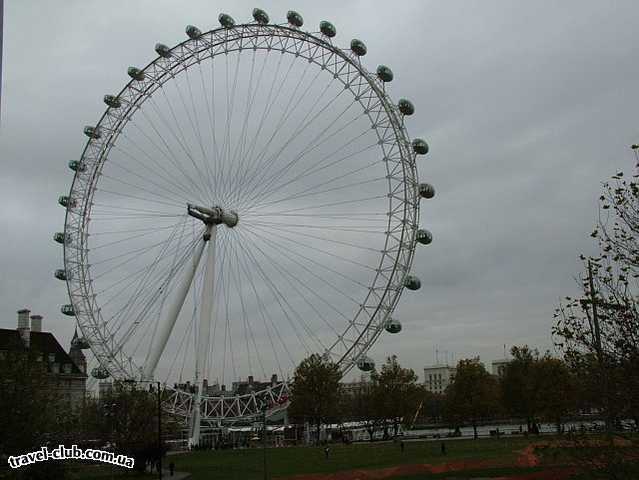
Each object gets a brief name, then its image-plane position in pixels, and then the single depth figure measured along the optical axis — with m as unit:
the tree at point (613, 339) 13.91
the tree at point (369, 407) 86.00
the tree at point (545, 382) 63.23
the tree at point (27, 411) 27.88
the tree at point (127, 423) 45.66
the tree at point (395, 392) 84.38
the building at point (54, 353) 83.69
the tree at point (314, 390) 73.56
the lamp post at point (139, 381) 53.03
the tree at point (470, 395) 80.69
